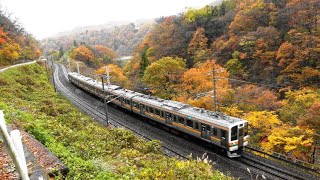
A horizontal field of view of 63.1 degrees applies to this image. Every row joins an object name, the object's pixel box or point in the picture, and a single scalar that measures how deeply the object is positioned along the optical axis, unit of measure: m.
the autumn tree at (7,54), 37.99
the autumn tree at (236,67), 37.31
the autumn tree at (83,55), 81.14
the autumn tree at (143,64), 46.73
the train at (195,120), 16.62
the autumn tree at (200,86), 25.38
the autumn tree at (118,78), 44.11
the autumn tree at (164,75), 34.22
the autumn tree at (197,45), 44.72
